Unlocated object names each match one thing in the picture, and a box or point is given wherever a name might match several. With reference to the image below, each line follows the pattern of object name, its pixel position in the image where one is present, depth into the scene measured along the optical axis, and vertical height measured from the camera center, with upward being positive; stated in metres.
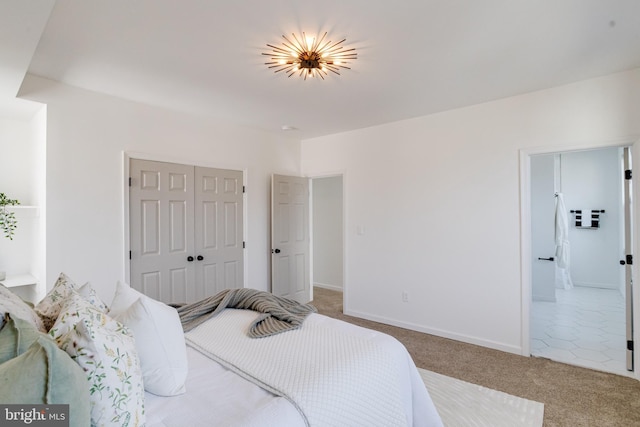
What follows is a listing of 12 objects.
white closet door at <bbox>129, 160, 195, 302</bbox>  3.23 -0.15
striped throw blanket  1.87 -0.64
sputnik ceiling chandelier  2.17 +1.16
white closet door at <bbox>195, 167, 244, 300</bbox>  3.74 -0.20
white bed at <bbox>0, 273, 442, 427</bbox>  0.84 -0.68
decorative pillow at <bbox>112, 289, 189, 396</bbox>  1.25 -0.55
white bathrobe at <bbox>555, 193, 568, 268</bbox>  5.57 -0.39
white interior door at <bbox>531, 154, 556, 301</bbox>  4.88 -0.24
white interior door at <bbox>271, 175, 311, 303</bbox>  4.43 -0.35
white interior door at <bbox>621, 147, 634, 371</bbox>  2.72 -0.38
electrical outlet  3.91 -1.02
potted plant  2.75 -0.02
